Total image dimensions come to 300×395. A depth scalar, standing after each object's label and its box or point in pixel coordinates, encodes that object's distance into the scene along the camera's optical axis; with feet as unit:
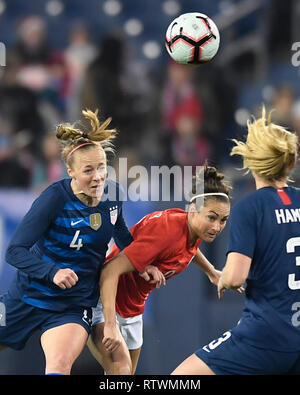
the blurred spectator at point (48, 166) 50.72
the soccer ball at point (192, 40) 31.94
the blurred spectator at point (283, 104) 53.64
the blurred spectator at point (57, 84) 57.21
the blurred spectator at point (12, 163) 52.54
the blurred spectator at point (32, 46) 57.57
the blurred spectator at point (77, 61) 55.83
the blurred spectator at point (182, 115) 55.52
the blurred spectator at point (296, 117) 53.72
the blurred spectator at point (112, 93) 55.06
